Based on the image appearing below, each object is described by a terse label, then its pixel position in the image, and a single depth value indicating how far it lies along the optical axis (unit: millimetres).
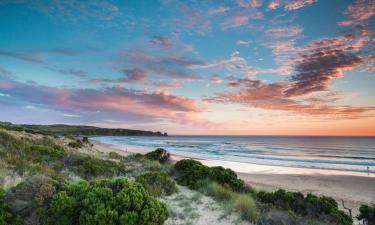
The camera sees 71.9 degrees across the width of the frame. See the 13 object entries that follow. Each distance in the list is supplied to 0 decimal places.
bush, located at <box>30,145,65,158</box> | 12950
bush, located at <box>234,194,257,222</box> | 6992
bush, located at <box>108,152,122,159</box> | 19250
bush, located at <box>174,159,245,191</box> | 11062
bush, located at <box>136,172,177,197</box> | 8867
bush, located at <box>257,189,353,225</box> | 8309
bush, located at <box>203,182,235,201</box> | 8769
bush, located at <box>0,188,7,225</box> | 4782
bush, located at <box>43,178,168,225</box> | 4969
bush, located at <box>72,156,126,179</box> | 10922
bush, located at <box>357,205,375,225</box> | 7996
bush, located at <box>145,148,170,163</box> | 20800
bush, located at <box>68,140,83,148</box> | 23819
